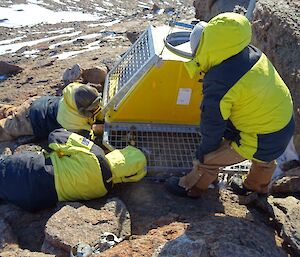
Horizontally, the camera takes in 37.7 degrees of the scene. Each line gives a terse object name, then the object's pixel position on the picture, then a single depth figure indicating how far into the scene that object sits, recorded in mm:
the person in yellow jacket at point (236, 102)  3295
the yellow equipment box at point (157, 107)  4457
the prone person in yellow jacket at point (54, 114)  4820
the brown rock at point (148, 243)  3105
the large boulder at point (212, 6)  11086
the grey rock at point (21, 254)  3224
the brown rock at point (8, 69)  9109
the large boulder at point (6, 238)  3621
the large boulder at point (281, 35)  5312
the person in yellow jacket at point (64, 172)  3896
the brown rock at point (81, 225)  3414
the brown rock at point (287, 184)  4477
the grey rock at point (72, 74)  6805
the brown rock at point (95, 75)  6598
